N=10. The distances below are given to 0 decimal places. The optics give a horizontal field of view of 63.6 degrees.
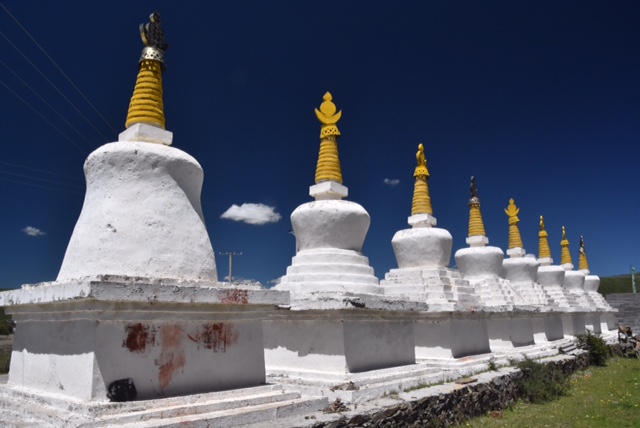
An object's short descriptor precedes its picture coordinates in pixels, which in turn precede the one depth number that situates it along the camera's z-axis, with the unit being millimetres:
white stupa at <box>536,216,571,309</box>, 23141
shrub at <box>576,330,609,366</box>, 15734
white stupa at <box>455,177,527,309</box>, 14867
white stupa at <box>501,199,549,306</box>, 19203
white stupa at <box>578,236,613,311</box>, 27014
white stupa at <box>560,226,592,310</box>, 24288
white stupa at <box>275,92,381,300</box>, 8438
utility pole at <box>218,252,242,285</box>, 29098
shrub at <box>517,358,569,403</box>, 9906
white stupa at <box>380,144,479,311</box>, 10961
